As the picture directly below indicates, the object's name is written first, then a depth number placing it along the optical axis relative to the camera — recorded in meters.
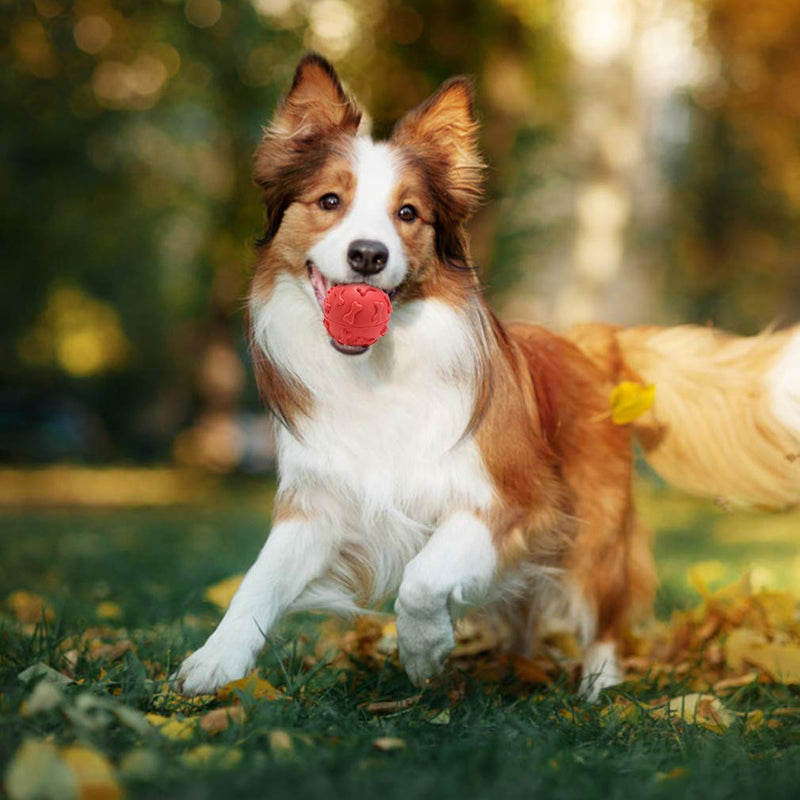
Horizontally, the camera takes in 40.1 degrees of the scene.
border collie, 3.64
